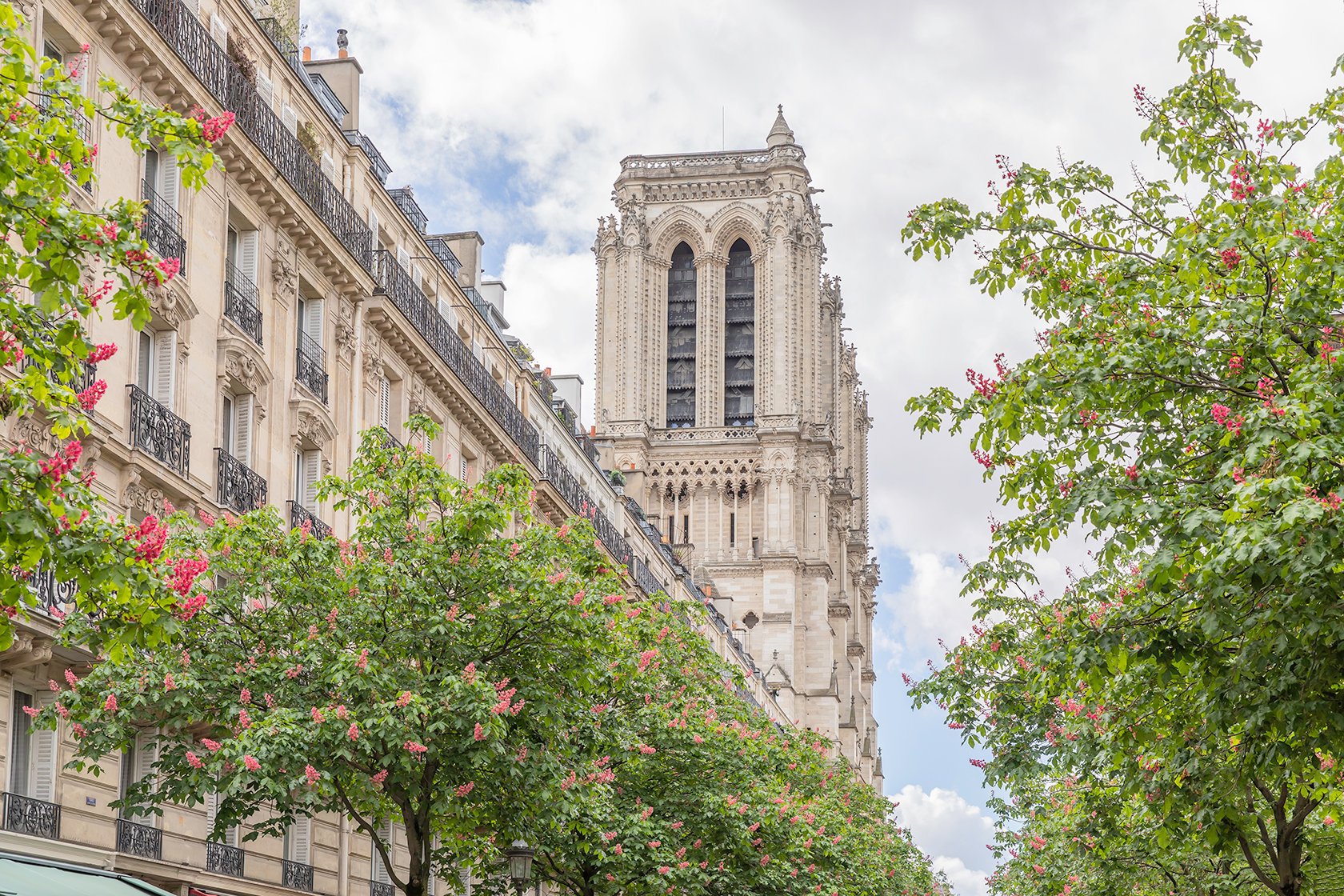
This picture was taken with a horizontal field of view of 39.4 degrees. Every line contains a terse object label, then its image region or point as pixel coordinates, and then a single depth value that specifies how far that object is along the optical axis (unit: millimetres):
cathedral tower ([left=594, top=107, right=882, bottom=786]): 115750
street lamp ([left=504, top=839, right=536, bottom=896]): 24859
